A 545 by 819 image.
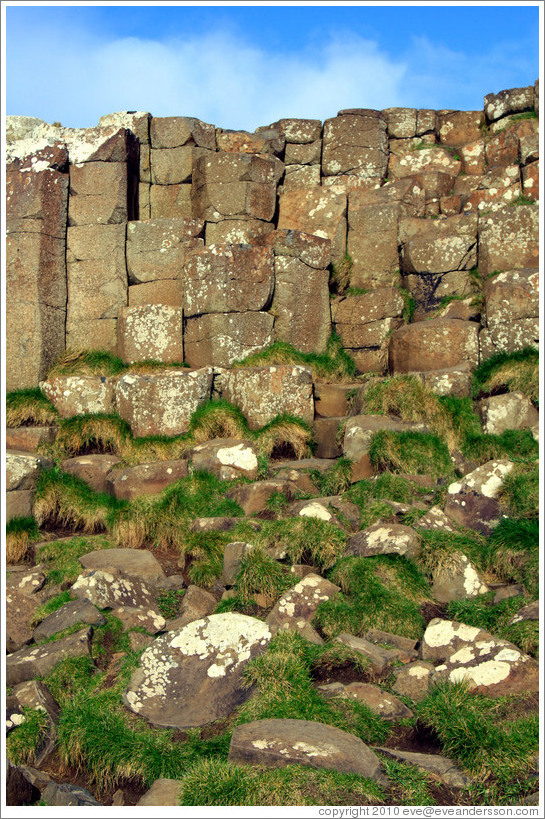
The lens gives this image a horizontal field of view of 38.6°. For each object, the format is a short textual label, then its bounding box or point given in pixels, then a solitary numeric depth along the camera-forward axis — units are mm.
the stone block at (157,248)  12016
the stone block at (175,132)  13227
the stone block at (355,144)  13891
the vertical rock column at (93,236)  11930
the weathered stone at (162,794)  4293
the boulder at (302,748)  4270
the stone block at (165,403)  10297
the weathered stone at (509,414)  9227
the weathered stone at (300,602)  6070
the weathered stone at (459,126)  14336
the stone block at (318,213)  12633
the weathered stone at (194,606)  6348
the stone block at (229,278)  11164
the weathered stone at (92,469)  9359
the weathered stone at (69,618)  6270
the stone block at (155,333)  11422
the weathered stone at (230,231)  12469
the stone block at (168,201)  13266
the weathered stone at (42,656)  5789
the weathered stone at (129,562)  7402
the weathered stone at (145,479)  9070
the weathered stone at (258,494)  8352
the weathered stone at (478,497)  7301
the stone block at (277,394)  10086
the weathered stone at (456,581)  6492
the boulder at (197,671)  5363
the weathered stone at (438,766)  4352
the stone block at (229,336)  11164
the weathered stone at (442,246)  11758
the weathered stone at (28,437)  9992
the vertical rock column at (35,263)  11305
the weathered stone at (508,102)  13695
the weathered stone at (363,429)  8805
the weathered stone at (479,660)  5098
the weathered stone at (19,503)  8789
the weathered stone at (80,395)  10711
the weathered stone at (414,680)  5250
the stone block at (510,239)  11305
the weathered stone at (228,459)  9023
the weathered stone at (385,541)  6625
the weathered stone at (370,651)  5434
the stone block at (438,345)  10648
